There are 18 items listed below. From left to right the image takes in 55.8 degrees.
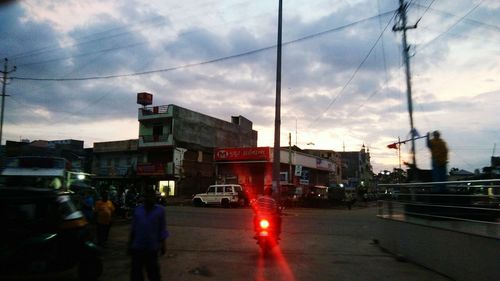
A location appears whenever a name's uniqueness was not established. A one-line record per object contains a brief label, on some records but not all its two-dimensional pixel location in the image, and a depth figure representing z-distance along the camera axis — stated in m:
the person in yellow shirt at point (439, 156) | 11.70
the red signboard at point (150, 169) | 48.03
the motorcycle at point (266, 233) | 10.85
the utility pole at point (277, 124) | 16.77
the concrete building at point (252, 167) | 45.88
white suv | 36.50
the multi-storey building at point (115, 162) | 51.88
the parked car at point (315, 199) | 37.88
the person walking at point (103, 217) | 11.95
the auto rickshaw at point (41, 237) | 6.59
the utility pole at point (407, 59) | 23.50
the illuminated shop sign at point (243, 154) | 45.50
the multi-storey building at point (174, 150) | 48.38
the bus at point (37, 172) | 19.27
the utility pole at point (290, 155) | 45.23
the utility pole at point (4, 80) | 47.38
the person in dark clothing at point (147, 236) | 6.34
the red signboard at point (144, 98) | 54.31
